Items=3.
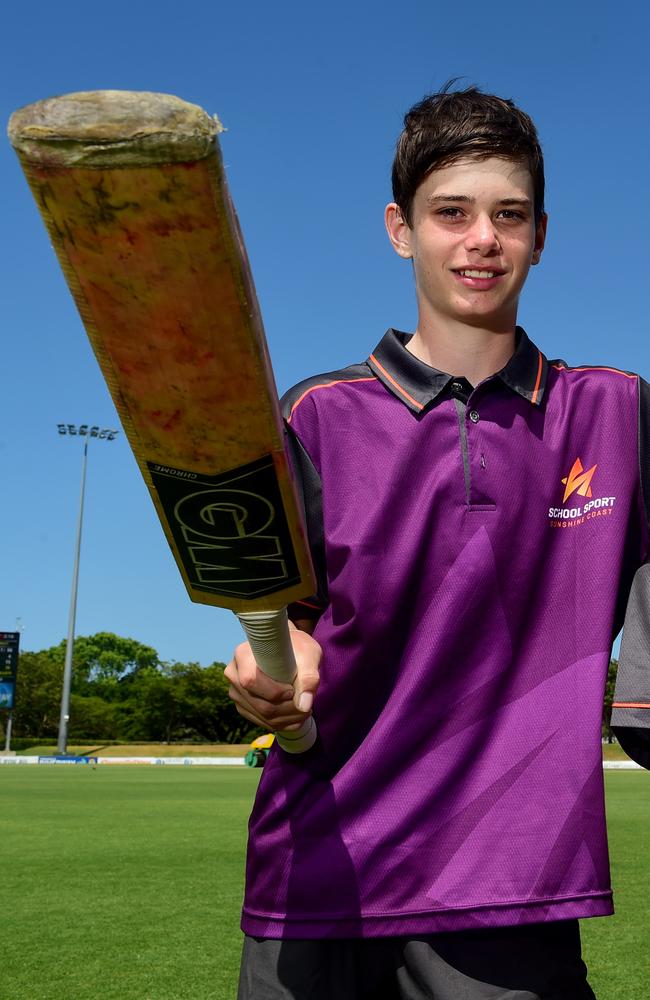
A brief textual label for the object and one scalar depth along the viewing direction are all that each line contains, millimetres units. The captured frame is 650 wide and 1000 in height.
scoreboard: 37375
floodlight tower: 36500
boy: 1587
